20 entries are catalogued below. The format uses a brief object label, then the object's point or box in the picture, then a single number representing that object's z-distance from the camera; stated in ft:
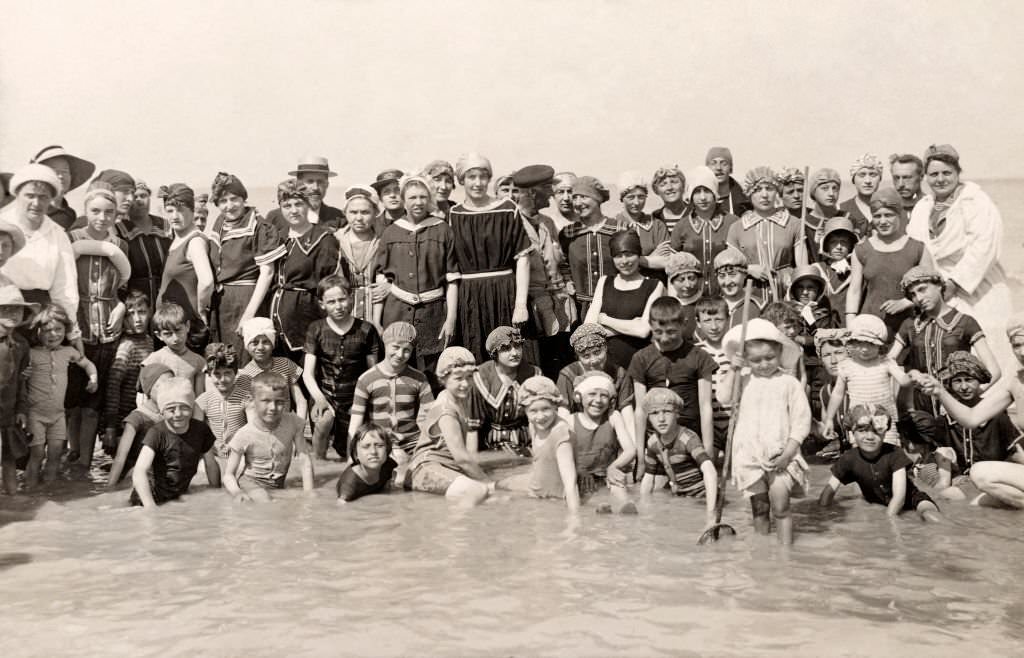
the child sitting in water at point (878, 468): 22.65
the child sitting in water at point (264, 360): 27.27
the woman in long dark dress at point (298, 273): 29.04
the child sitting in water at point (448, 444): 25.38
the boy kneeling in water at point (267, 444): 25.23
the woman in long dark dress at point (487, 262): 28.91
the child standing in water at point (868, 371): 25.34
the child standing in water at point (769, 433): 20.86
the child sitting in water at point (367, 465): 24.76
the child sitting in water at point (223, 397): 26.91
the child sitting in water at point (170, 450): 24.40
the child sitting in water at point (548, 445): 23.99
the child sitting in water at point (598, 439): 24.94
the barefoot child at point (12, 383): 24.76
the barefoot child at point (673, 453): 23.82
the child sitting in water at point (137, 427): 25.70
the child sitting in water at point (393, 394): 26.96
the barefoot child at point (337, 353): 28.02
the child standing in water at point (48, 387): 26.09
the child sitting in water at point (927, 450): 24.99
